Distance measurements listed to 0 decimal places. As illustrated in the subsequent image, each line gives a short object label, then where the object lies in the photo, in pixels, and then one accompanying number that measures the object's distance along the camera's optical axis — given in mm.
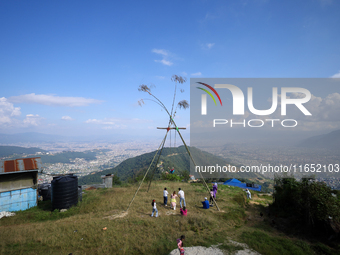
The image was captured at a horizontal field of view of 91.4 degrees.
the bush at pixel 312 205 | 10016
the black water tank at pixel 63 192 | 15031
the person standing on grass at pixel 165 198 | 14562
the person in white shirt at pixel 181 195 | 13595
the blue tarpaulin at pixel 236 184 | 27234
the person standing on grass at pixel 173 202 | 13758
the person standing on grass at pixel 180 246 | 6709
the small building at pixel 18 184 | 15531
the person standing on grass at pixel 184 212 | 12448
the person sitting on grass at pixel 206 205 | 14208
